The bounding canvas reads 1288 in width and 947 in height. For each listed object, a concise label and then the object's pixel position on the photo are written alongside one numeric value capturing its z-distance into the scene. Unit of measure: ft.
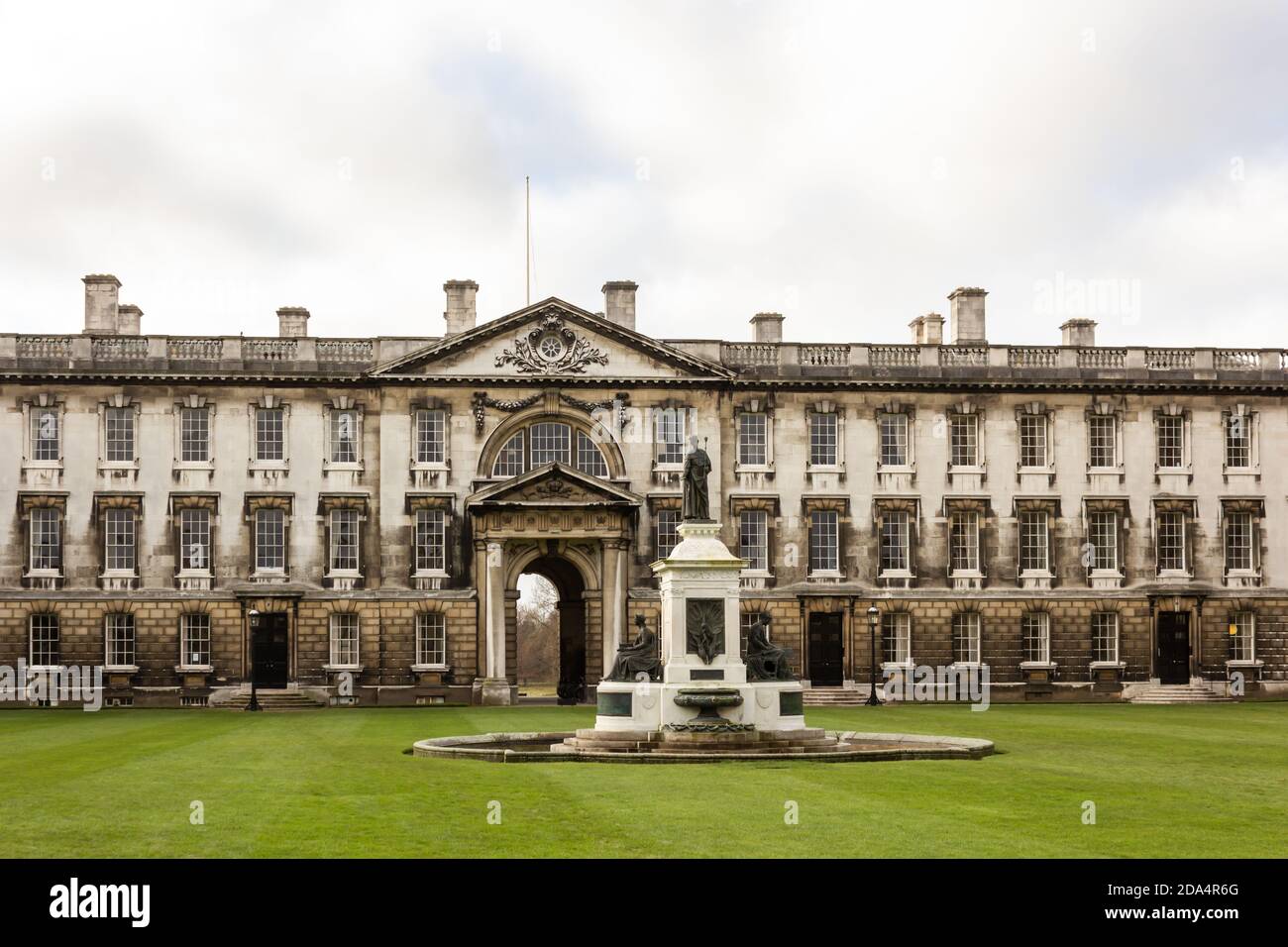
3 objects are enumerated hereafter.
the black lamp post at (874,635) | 169.99
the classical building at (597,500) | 178.50
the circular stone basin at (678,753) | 91.25
